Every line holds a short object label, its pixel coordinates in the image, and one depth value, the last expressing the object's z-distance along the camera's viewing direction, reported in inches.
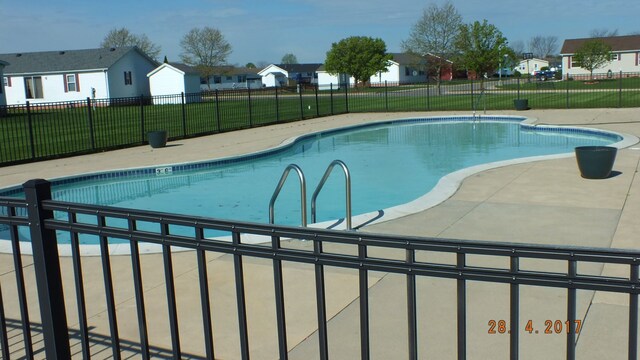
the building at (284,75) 4170.8
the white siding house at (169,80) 2178.9
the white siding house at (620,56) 3021.7
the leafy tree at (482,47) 1877.5
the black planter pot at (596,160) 445.7
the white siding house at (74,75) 2038.6
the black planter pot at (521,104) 1200.8
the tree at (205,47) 3400.6
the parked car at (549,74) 3201.3
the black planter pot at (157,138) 790.5
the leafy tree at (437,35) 2400.3
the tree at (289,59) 6574.8
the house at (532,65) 4835.1
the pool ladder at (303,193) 315.9
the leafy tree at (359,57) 2753.4
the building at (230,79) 3502.0
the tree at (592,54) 2514.8
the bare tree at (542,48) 6122.1
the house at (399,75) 3443.7
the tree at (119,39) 3213.6
